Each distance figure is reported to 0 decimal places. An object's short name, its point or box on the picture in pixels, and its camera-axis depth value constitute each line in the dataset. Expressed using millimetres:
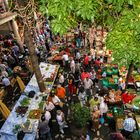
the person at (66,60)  17484
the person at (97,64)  16125
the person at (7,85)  14484
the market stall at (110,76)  14555
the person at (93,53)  17369
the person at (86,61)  16891
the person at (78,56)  17528
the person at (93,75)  14727
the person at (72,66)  16016
